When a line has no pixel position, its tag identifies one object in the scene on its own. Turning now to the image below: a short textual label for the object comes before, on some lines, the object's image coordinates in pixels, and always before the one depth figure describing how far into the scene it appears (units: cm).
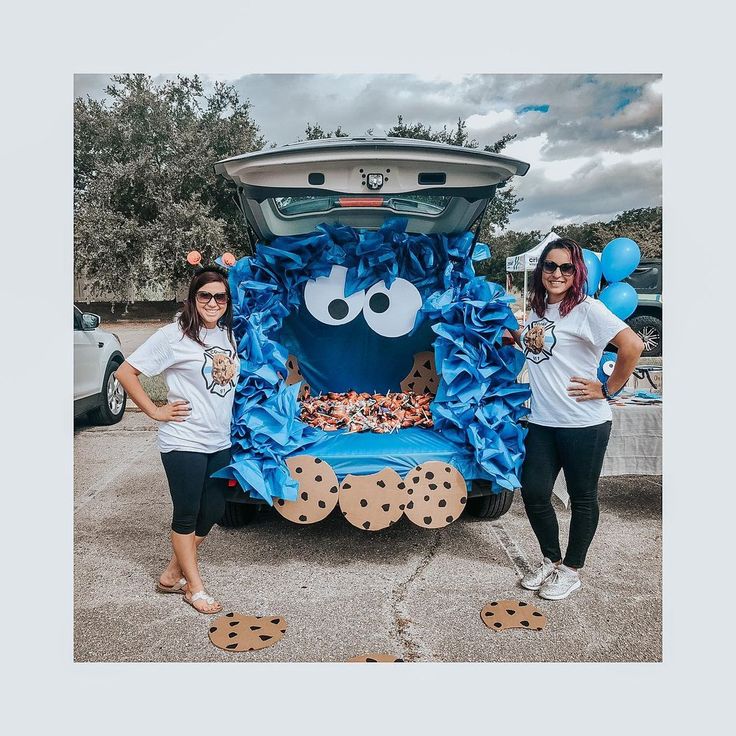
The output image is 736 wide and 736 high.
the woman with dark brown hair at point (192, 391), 231
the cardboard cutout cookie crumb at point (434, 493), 273
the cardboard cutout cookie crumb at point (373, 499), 271
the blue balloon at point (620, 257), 315
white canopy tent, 804
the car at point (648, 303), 763
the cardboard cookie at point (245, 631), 221
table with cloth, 323
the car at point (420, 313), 268
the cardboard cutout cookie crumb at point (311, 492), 269
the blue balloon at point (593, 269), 313
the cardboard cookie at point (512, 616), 233
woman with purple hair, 235
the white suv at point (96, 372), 511
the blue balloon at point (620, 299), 321
